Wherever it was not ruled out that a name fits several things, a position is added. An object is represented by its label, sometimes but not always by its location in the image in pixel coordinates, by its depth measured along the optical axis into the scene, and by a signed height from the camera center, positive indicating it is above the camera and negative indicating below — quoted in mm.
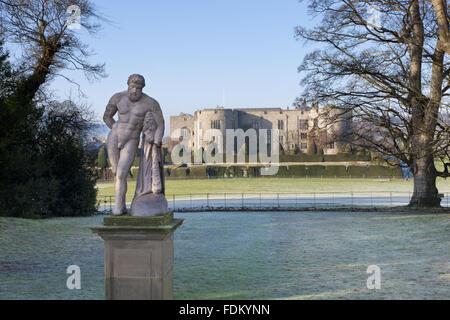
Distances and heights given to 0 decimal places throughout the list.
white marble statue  5734 +305
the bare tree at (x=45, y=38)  18203 +5502
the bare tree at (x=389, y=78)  18078 +3701
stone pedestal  5480 -1130
